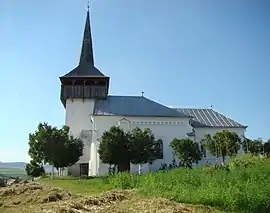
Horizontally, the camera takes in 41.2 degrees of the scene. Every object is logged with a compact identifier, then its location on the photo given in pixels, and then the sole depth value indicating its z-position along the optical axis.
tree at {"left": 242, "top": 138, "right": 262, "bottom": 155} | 41.74
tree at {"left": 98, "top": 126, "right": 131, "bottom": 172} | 32.88
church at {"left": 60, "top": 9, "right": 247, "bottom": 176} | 41.94
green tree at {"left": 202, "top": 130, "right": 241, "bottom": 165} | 37.78
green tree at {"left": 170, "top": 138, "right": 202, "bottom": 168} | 36.25
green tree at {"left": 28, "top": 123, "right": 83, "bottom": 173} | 33.16
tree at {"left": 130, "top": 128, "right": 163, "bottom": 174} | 33.59
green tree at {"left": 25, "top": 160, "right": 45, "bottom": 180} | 36.80
